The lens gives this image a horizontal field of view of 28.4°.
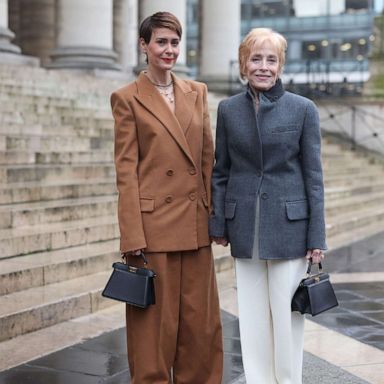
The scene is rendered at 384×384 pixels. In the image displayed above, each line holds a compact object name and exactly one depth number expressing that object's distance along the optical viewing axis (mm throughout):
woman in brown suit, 3762
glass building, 62562
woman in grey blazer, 3697
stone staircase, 6309
